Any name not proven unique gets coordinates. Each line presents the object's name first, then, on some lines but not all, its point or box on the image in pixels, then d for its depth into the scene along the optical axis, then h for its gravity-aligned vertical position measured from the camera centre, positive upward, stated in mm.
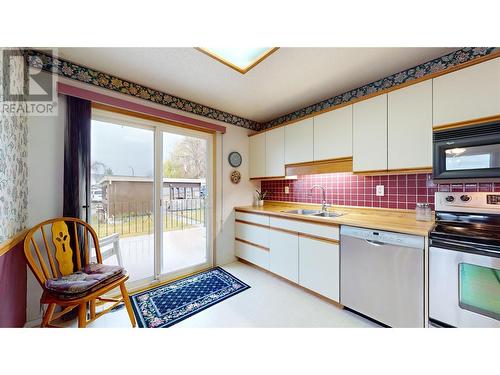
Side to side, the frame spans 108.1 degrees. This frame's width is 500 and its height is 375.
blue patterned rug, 1627 -1158
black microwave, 1218 +254
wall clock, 2863 +462
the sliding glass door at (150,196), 1924 -93
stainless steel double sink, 2326 -342
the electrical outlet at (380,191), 2012 -41
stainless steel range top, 1071 -517
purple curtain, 1572 +276
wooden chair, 1191 -567
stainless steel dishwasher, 1329 -716
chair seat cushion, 1175 -644
